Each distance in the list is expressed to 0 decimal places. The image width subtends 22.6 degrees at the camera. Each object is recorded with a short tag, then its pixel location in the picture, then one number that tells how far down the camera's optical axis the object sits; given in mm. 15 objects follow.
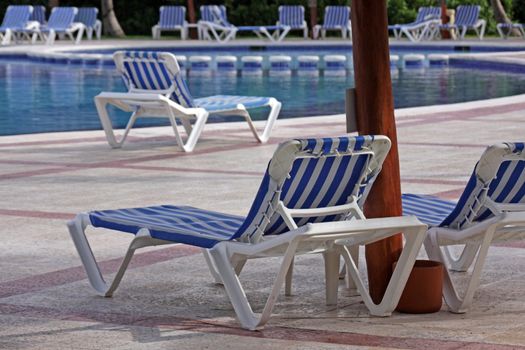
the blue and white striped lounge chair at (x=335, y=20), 35469
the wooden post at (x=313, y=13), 35409
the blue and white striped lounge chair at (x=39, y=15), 36281
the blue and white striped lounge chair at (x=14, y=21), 33750
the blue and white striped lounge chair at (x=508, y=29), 34188
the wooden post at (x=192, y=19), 36438
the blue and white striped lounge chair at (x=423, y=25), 33531
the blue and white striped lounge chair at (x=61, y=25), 33750
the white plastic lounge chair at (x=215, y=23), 34781
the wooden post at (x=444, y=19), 33906
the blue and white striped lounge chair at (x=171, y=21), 36219
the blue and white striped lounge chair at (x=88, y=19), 36000
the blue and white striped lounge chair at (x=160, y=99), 11672
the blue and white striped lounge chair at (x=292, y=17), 35719
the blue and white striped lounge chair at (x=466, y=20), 33906
